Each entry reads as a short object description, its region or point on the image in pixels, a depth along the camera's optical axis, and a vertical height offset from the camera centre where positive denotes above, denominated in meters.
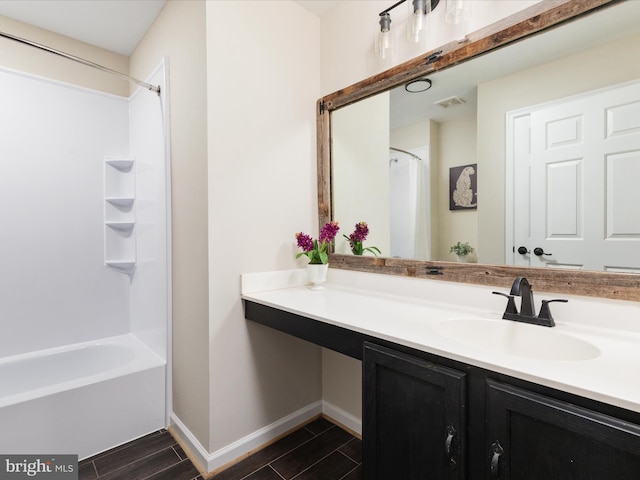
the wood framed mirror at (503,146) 1.11 +0.75
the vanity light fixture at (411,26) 1.50 +1.02
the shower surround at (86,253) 1.90 -0.12
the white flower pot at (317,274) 1.85 -0.23
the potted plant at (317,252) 1.86 -0.10
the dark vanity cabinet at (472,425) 0.69 -0.49
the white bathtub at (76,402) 1.57 -0.91
